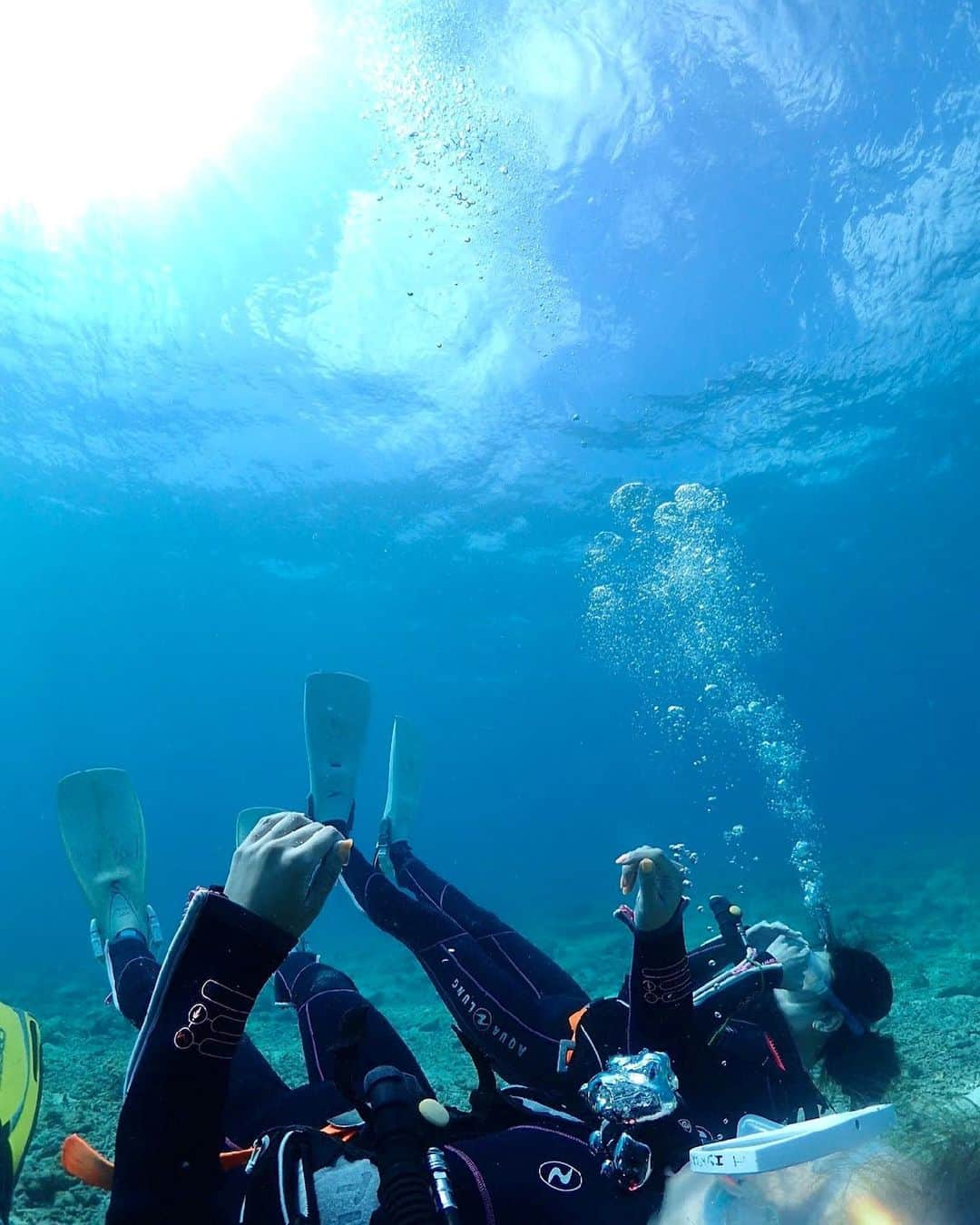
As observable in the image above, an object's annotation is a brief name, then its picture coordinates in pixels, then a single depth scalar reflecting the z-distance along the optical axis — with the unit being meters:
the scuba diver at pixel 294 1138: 1.53
